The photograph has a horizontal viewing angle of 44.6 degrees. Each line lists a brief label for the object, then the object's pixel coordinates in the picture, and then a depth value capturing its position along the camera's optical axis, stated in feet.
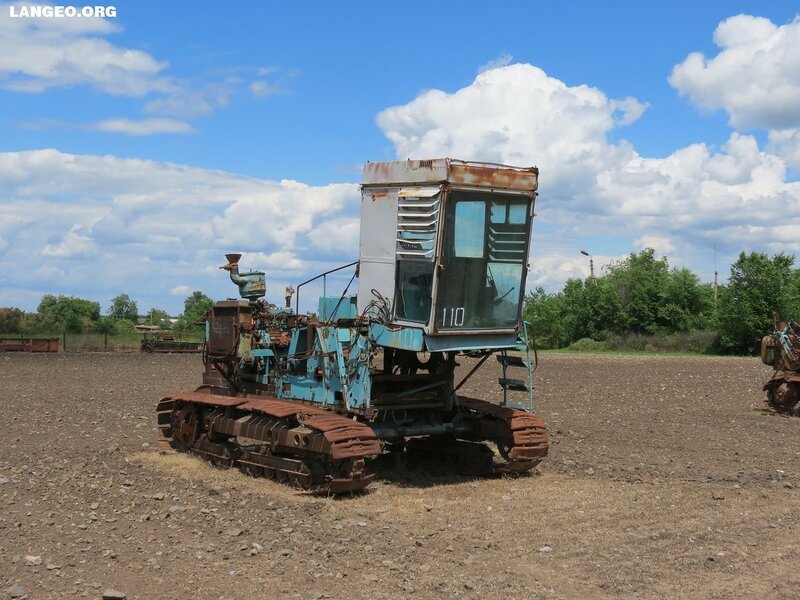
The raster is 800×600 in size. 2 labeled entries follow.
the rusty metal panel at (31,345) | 163.12
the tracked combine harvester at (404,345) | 40.09
